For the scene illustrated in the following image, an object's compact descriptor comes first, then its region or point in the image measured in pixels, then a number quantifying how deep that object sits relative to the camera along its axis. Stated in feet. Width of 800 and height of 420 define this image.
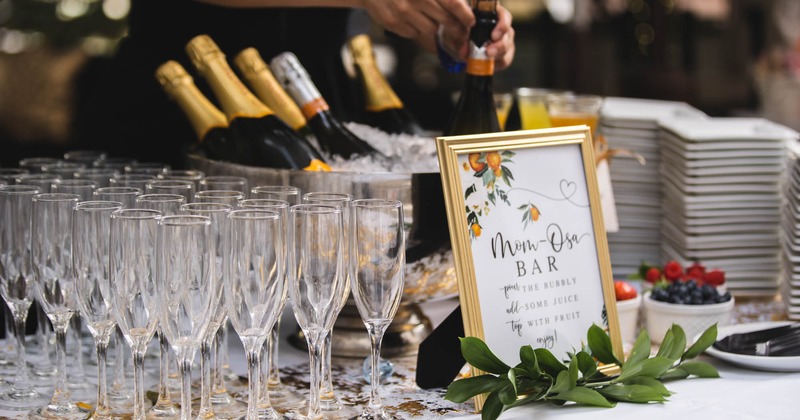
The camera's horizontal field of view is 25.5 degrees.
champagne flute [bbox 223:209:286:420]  5.44
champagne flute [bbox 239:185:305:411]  6.01
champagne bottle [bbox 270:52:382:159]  6.94
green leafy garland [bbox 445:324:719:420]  5.73
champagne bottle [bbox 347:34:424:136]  7.47
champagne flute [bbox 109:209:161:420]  5.43
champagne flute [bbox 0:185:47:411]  5.84
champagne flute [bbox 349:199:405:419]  5.60
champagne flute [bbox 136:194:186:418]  5.76
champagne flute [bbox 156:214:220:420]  5.39
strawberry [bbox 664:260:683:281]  7.03
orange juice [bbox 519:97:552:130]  7.94
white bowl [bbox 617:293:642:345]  6.77
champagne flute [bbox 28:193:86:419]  5.73
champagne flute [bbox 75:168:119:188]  6.44
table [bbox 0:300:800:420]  5.80
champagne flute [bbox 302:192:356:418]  5.83
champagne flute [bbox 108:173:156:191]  6.30
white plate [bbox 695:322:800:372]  6.22
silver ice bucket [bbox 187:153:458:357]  6.23
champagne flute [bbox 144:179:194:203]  6.11
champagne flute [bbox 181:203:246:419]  5.53
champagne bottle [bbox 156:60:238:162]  6.65
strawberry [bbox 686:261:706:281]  7.01
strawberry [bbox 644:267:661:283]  7.13
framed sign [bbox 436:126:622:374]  5.88
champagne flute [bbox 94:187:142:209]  5.93
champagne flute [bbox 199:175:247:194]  6.30
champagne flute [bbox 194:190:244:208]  5.88
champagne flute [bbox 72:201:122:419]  5.56
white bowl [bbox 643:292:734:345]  6.76
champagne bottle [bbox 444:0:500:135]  6.94
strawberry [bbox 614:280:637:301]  6.81
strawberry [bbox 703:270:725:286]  6.95
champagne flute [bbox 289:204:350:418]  5.53
